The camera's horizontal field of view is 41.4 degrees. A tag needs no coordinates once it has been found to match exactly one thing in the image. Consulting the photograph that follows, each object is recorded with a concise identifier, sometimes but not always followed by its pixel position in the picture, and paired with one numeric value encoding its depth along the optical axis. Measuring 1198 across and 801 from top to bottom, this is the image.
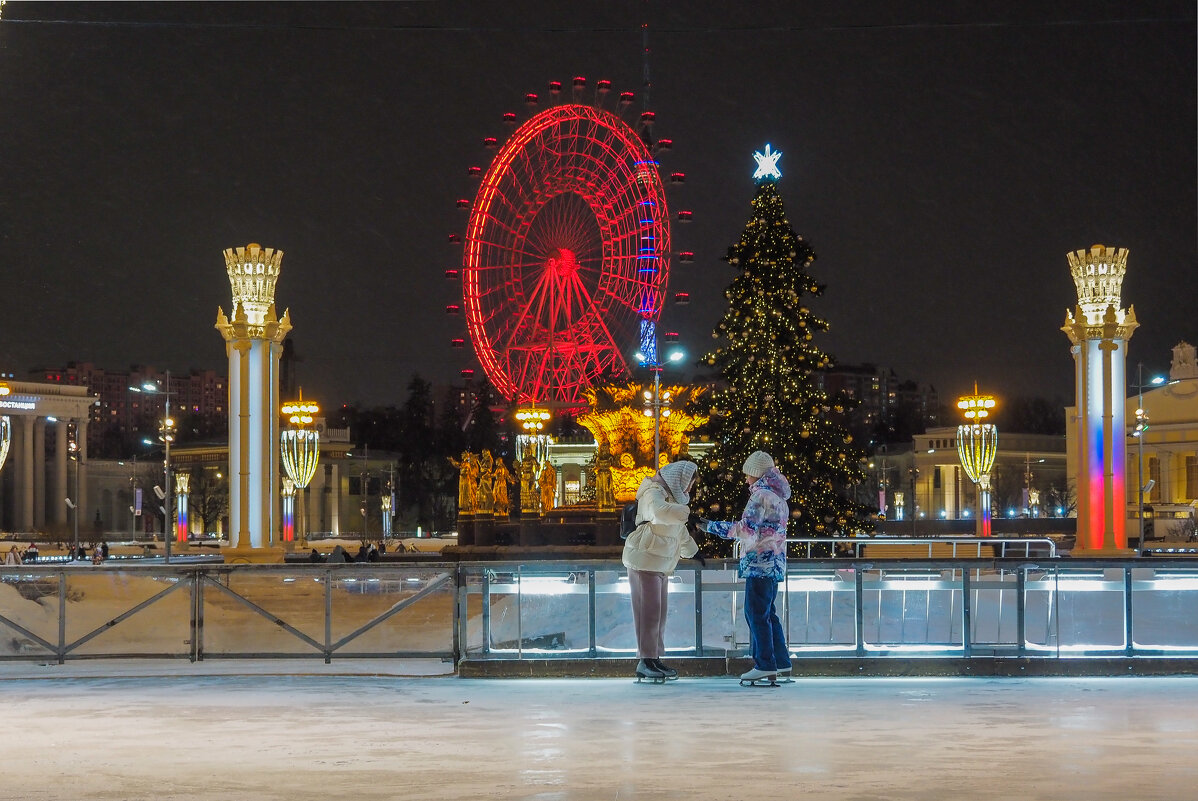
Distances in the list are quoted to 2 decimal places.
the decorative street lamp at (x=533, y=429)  67.25
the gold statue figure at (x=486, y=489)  62.16
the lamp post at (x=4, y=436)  60.10
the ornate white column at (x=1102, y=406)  45.34
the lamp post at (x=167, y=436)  53.43
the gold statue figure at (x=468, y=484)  62.53
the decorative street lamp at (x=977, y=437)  59.75
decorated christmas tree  40.31
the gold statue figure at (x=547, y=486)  63.16
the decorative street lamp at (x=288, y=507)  76.56
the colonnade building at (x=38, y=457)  120.88
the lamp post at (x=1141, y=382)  53.62
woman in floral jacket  13.06
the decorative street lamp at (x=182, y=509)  86.62
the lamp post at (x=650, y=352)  54.87
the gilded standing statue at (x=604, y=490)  63.09
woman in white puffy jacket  13.23
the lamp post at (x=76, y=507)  67.12
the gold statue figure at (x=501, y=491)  62.41
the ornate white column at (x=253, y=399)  45.62
